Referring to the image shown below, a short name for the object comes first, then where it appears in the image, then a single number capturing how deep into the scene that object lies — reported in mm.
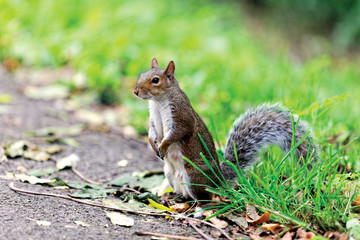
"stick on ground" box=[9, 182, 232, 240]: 5022
